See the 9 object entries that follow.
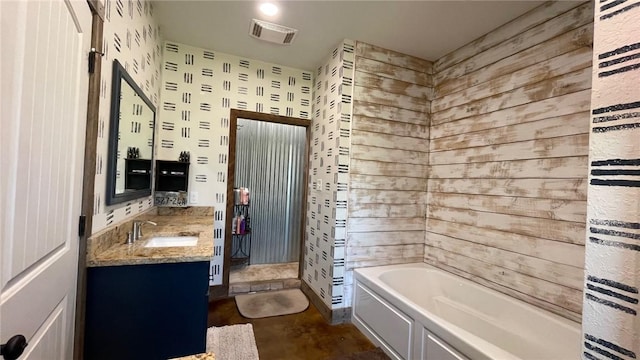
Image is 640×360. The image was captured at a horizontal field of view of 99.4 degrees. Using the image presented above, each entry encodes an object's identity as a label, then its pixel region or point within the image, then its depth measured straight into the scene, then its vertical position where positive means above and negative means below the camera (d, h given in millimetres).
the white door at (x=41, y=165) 646 +10
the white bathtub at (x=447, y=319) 1583 -924
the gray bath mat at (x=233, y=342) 1984 -1291
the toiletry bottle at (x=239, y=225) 3512 -611
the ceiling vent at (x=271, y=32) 2314 +1307
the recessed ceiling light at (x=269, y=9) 2051 +1317
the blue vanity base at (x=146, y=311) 1280 -686
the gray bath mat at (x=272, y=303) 2635 -1287
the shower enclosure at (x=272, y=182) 3871 -46
